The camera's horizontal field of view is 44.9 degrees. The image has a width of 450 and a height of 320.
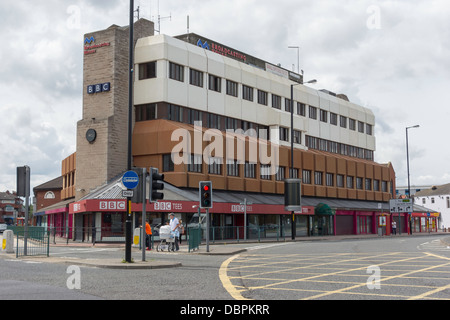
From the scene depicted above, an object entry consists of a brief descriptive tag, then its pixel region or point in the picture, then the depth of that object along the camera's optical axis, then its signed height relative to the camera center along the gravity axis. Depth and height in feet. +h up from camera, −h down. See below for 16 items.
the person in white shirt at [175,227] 81.92 -2.24
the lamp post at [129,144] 55.42 +7.02
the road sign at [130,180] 56.08 +3.31
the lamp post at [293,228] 131.87 -3.89
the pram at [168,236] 82.33 -3.60
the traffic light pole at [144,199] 57.31 +1.38
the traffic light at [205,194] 78.12 +2.58
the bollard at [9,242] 73.51 -3.99
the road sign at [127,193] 55.72 +1.96
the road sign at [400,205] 188.14 +2.35
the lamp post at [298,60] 211.41 +59.44
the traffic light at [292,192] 136.56 +5.00
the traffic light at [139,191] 57.21 +2.23
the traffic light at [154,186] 57.27 +2.75
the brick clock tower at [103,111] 129.39 +24.48
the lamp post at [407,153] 205.61 +22.82
